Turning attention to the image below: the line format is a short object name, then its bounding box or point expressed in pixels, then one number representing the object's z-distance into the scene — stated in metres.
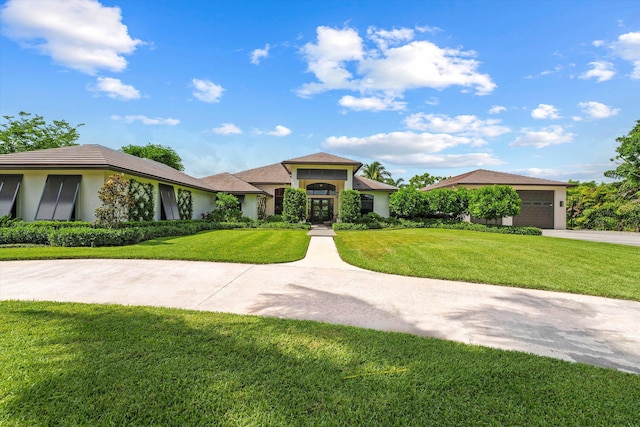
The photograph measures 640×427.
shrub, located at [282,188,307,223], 21.38
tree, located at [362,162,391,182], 42.50
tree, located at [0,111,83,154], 27.28
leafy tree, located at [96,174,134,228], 11.85
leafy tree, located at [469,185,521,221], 19.28
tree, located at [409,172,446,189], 47.81
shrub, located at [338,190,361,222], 21.88
